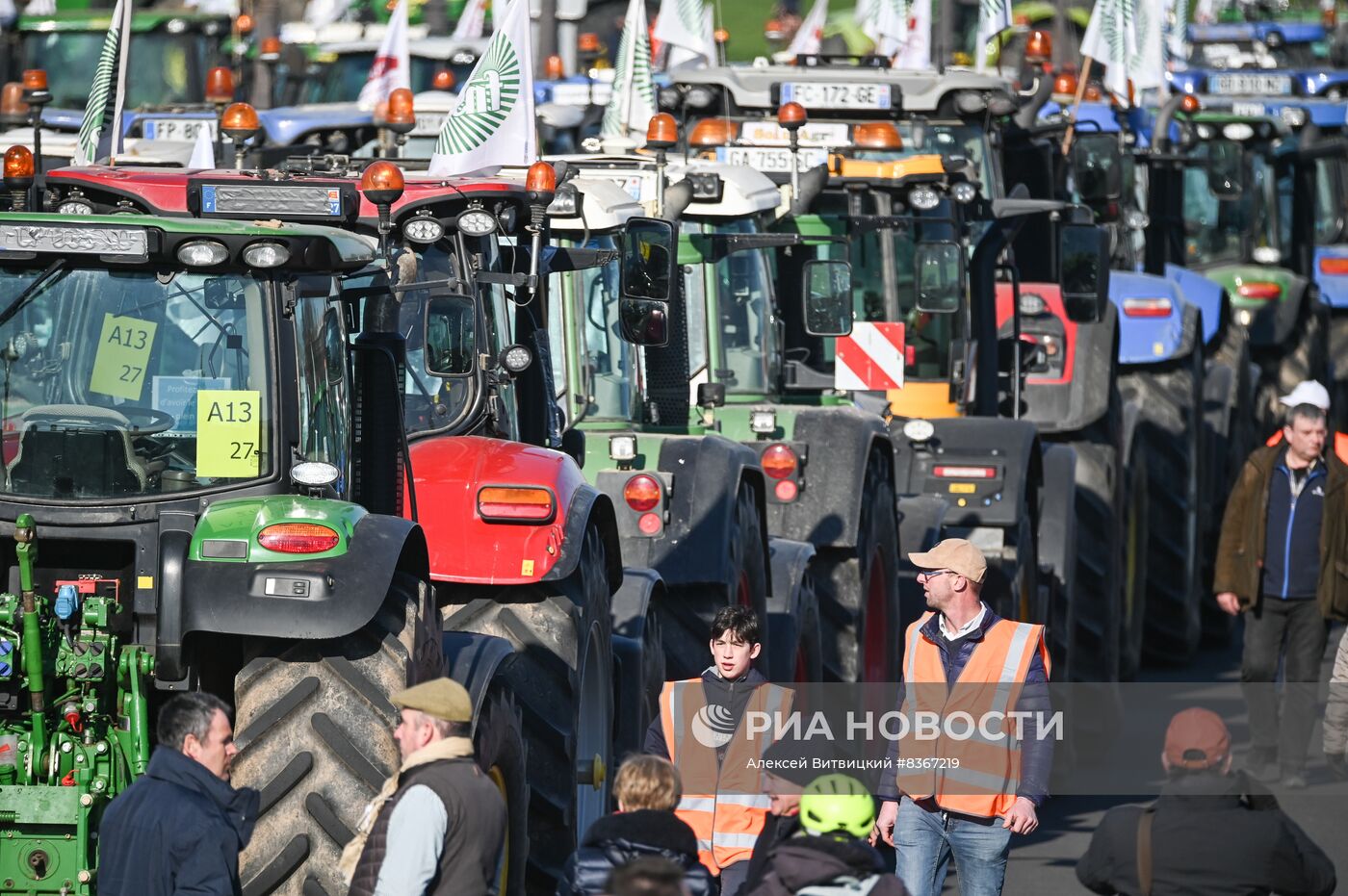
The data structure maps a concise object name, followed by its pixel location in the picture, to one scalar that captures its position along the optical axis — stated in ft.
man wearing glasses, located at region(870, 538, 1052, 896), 25.73
